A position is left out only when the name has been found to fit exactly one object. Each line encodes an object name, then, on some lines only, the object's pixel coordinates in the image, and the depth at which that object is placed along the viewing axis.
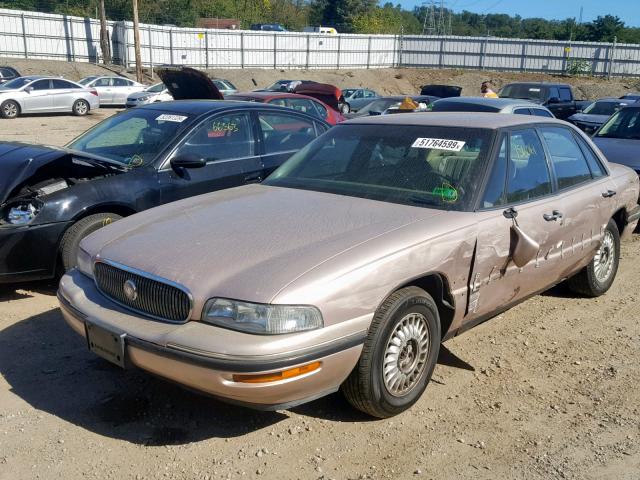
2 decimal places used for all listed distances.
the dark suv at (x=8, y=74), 28.90
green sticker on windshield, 4.02
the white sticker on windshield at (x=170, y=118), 6.12
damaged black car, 5.13
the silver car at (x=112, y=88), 29.02
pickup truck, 18.42
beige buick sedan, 3.09
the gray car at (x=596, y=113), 16.14
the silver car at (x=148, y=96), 27.02
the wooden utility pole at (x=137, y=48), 34.90
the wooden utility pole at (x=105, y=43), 38.78
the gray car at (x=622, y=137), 8.51
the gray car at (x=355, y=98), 29.86
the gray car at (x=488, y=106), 10.22
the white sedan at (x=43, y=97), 23.31
